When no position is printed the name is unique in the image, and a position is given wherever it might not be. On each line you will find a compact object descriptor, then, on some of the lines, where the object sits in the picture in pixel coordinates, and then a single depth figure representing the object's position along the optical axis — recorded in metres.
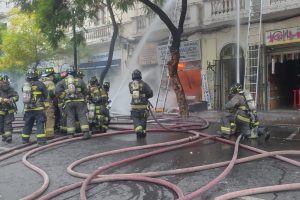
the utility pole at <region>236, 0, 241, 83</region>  14.37
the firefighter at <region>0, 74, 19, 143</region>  8.95
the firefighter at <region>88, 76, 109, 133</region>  9.55
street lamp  14.11
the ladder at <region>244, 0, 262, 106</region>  14.79
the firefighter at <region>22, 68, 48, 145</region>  8.18
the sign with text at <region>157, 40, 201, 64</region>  17.31
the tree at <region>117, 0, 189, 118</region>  11.88
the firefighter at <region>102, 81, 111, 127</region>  9.83
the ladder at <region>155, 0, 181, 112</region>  16.39
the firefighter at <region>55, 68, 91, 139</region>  8.57
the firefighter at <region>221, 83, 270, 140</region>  8.05
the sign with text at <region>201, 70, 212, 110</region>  16.58
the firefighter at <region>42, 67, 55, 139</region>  9.19
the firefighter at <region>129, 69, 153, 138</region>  8.59
